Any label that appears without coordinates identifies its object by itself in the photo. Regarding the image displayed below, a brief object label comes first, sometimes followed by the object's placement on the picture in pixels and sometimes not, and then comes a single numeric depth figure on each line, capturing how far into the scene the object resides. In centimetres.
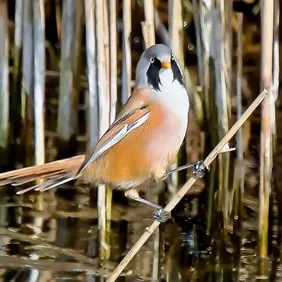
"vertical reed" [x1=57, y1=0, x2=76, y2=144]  936
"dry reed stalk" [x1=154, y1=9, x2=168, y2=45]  997
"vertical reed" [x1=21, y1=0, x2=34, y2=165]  942
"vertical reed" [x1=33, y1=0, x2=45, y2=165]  926
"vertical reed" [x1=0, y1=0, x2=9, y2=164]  978
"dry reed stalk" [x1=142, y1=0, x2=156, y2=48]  816
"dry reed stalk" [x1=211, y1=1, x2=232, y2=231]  839
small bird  727
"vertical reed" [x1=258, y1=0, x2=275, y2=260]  776
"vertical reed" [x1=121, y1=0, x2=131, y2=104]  815
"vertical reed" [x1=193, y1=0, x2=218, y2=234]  859
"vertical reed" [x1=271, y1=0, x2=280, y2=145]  845
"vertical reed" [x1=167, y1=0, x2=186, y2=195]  844
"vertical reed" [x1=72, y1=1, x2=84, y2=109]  935
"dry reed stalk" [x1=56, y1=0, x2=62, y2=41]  1177
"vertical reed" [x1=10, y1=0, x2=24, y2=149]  973
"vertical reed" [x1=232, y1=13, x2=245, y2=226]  902
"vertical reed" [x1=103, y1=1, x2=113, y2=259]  820
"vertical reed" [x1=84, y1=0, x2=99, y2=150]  831
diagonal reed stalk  648
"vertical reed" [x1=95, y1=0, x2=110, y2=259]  816
